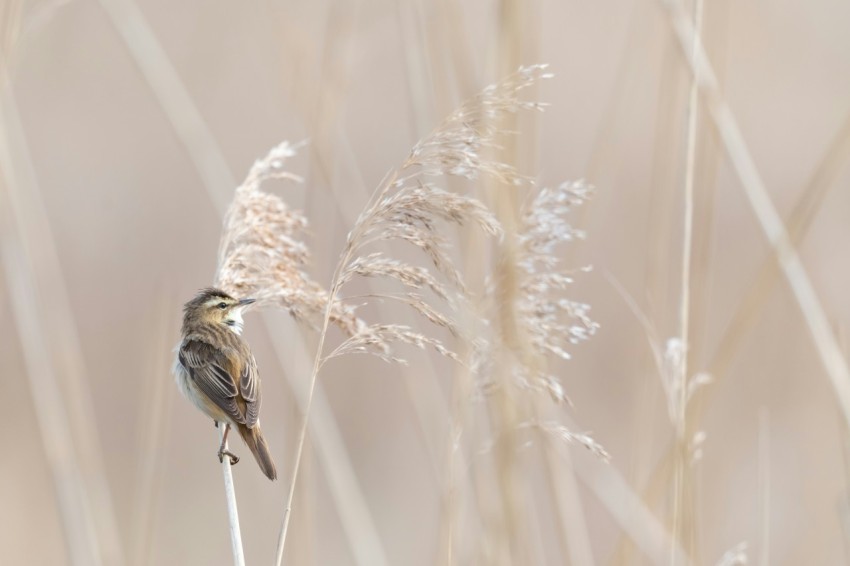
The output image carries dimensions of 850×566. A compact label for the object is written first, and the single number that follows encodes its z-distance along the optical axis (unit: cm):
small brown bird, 675
